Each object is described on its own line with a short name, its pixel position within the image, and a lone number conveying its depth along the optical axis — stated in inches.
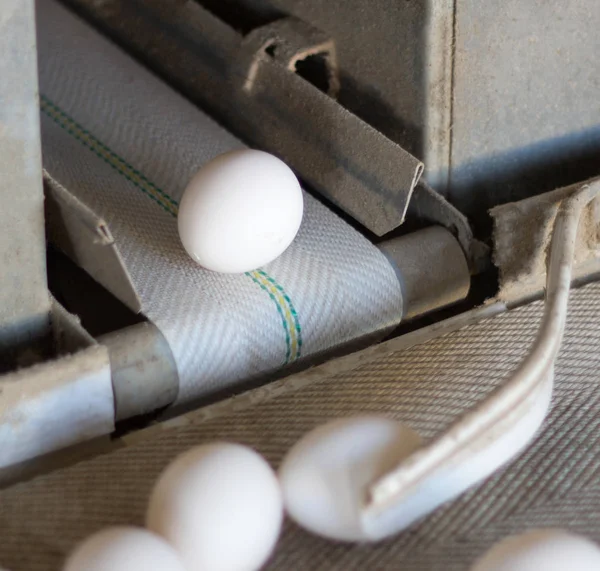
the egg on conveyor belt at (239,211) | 34.4
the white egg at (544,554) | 29.8
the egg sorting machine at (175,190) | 32.1
